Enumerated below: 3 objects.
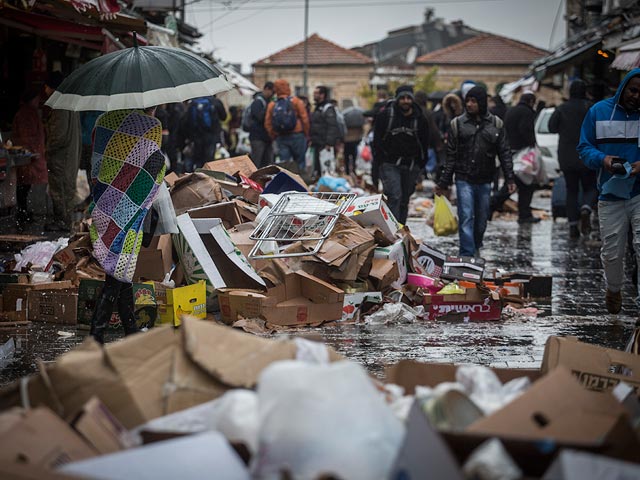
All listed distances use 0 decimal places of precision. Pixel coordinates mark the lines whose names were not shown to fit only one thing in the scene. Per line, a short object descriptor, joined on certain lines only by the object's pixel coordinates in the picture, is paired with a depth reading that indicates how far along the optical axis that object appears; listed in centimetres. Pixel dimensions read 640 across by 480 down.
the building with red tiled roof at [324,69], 7088
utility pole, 5566
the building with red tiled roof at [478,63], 7169
